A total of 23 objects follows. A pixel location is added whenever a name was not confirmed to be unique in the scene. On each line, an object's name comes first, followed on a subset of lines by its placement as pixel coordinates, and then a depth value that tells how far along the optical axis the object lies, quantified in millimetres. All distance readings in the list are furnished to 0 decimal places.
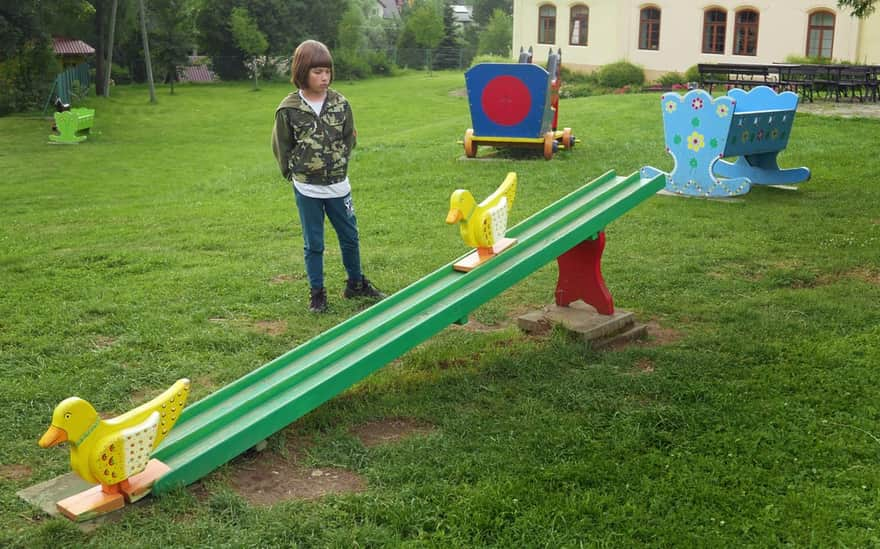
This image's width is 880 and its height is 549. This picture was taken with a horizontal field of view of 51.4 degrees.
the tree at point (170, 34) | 41812
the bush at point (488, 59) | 43091
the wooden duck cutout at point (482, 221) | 4910
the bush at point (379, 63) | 51125
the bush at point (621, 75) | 32719
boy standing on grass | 6055
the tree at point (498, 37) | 66812
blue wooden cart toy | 13711
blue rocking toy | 10266
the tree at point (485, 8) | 100138
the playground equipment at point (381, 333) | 3912
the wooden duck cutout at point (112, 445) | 3412
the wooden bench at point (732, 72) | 24953
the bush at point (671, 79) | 31375
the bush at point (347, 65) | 47672
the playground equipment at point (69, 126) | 20219
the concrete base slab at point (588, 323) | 5543
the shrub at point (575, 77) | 34375
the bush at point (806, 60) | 28672
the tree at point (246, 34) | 44328
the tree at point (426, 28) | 56562
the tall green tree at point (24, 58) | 26266
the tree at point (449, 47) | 59250
